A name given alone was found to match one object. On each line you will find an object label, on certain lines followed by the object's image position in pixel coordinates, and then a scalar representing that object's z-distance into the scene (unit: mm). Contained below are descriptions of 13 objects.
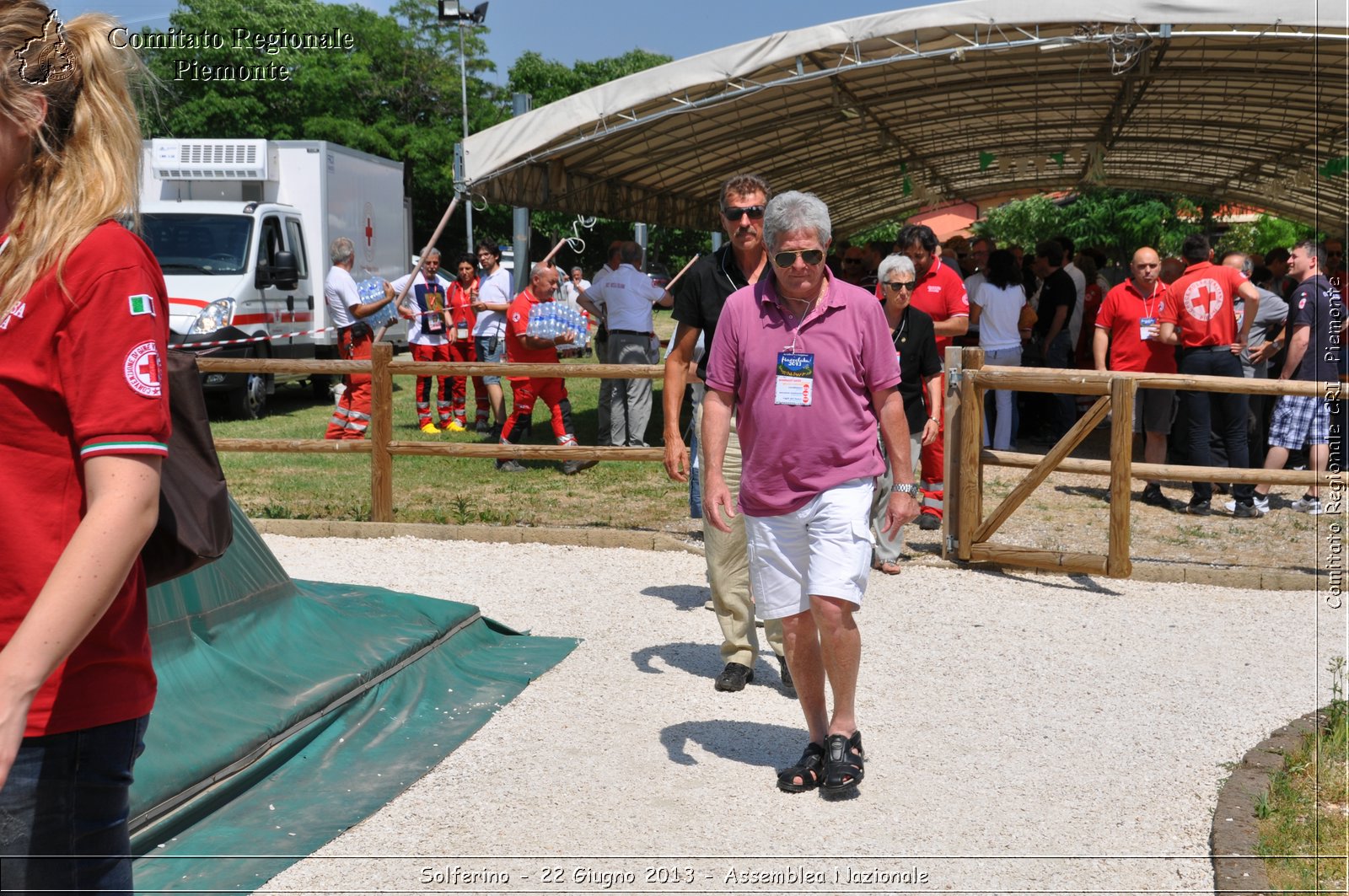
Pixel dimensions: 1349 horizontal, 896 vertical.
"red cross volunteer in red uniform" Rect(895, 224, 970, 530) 9109
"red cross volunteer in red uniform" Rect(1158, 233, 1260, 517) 9945
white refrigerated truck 14930
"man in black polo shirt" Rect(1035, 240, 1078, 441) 13586
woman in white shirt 11688
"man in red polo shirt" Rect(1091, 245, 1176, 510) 10367
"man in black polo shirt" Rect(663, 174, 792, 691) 5605
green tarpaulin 4043
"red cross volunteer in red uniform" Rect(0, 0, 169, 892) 1748
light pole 16219
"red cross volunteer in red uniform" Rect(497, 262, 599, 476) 11805
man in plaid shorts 9758
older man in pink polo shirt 4379
